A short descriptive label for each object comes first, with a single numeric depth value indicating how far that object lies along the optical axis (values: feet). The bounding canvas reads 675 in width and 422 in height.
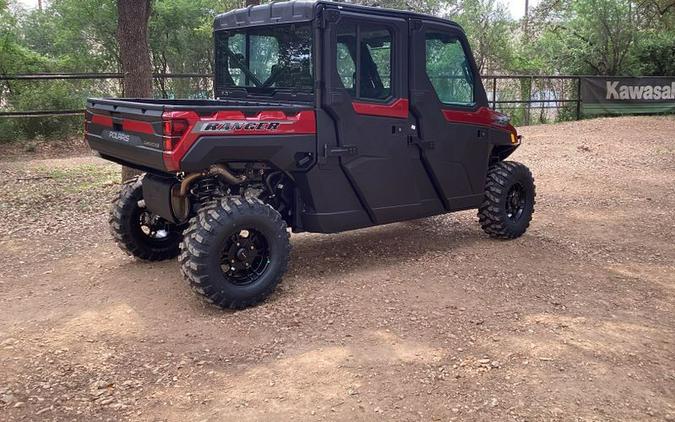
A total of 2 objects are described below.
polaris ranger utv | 14.52
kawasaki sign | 63.52
